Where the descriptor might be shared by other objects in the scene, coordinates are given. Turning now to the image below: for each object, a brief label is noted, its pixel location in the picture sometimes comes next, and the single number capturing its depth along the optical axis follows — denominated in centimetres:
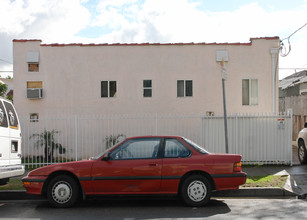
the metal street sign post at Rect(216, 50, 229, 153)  1605
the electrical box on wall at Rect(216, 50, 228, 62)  1605
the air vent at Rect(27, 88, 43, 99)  1609
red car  752
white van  803
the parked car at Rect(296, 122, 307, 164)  1293
